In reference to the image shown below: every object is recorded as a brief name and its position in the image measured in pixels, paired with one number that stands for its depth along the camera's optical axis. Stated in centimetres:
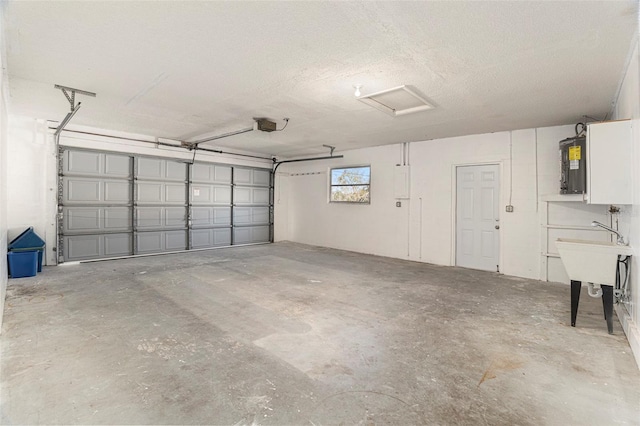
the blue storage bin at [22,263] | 473
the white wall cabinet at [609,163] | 292
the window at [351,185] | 773
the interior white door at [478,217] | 571
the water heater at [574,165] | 420
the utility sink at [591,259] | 291
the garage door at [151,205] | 600
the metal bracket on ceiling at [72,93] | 377
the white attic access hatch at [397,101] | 379
